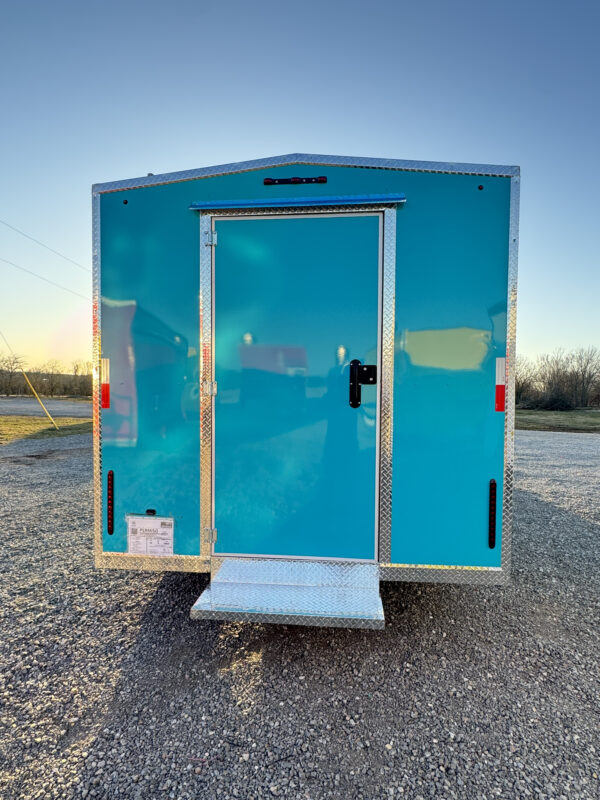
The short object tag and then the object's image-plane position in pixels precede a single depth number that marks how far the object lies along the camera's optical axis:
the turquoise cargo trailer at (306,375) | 2.41
